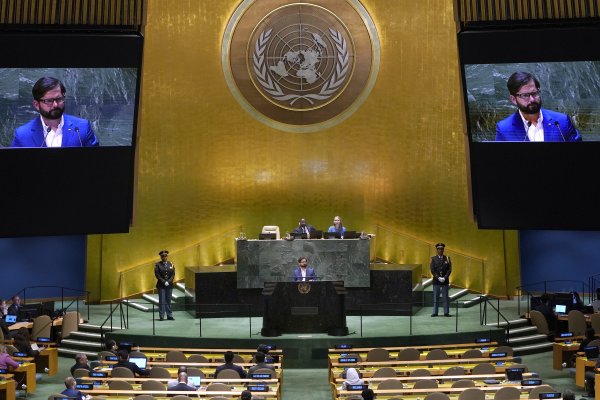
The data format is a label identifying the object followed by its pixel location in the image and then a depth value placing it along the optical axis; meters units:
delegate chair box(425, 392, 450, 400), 13.94
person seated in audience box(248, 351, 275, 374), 16.68
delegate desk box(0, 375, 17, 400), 16.72
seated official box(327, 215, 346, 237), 24.01
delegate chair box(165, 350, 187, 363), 18.06
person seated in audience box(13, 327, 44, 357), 18.84
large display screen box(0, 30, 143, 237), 19.30
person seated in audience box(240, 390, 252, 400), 13.35
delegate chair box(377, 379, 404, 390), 15.11
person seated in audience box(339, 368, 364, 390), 15.15
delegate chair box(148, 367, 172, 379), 16.45
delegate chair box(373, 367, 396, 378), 16.20
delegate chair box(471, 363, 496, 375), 16.16
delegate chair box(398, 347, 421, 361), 17.88
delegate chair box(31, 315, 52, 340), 21.80
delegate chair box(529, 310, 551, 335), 22.36
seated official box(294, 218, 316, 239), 23.93
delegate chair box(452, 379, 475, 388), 15.06
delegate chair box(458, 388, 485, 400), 14.10
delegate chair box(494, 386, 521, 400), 14.13
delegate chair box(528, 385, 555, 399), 14.02
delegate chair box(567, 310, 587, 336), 21.72
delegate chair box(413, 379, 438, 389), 15.30
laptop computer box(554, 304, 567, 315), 22.14
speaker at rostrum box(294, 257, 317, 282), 21.38
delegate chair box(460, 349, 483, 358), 17.75
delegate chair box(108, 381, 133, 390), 15.33
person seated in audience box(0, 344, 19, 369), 17.42
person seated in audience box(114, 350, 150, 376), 16.70
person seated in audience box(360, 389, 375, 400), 13.55
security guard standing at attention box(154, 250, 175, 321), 22.56
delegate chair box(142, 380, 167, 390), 15.25
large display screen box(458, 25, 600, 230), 19.00
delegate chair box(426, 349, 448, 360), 17.88
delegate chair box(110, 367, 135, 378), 16.31
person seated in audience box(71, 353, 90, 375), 16.95
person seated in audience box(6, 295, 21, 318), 22.24
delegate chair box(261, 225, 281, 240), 23.93
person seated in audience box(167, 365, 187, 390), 15.00
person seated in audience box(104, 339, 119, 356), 17.95
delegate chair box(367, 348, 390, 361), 18.02
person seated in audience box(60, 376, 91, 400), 14.20
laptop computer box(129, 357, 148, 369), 16.95
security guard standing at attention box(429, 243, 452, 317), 22.58
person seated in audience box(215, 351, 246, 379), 16.38
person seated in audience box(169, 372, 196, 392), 14.82
